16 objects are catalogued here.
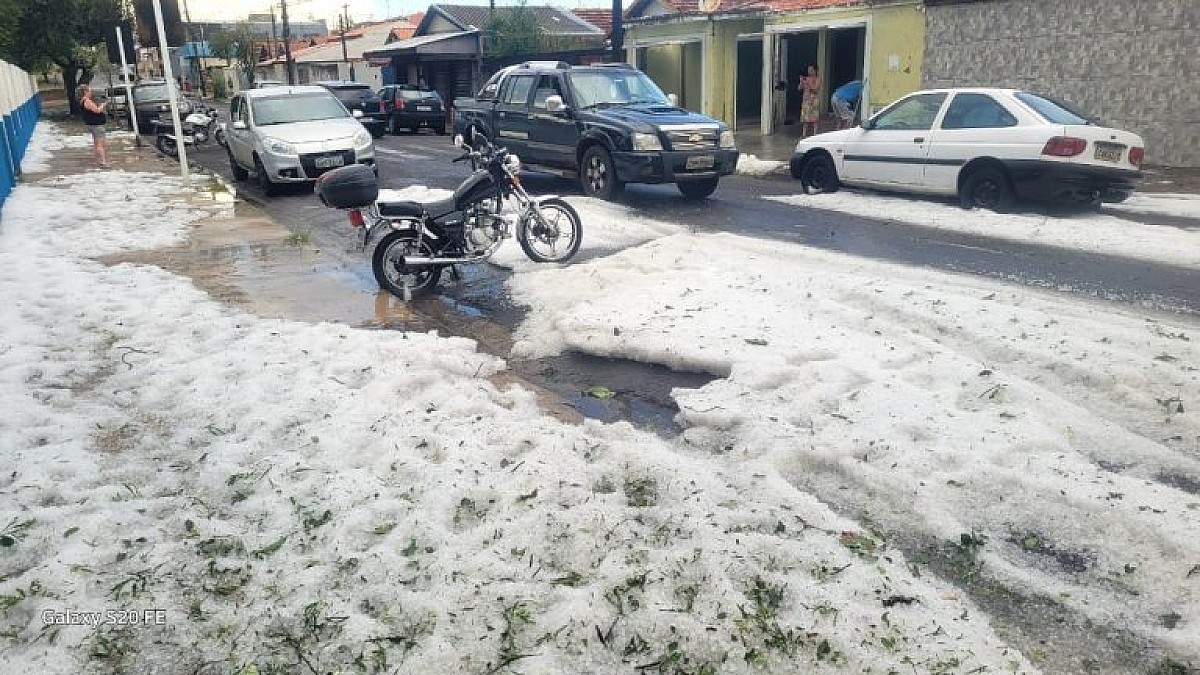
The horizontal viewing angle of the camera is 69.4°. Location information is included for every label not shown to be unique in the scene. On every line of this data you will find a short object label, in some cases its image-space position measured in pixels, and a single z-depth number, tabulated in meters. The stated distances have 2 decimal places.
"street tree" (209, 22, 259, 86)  68.81
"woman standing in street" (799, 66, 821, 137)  21.28
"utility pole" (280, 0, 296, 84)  49.41
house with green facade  19.38
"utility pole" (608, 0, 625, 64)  21.08
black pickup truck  11.88
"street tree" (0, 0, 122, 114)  37.94
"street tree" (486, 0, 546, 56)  33.94
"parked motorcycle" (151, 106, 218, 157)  23.05
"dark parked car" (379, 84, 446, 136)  29.00
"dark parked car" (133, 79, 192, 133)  27.06
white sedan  10.09
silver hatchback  14.00
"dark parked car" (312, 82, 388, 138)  27.53
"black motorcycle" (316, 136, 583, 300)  7.50
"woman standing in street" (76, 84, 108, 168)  18.48
